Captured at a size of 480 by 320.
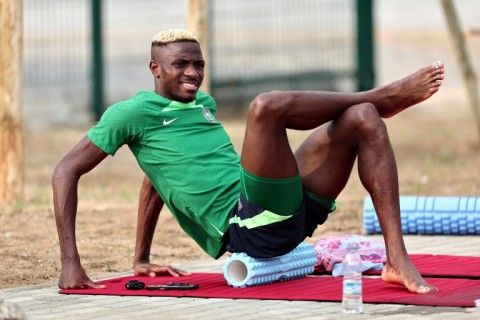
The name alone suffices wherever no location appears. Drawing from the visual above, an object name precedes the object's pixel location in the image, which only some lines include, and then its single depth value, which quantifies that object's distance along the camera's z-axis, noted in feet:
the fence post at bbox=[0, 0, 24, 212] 67.05
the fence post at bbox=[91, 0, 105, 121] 120.26
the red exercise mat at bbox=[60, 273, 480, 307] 38.37
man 39.60
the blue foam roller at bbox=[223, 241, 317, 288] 41.78
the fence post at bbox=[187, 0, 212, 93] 72.18
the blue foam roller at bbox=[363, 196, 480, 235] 56.85
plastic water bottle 36.58
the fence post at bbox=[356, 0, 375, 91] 124.98
